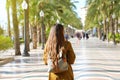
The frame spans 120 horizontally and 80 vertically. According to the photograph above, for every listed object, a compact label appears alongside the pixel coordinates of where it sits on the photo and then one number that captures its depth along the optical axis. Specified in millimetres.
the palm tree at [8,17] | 48444
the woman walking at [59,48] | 6543
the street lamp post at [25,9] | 26281
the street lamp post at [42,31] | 36703
